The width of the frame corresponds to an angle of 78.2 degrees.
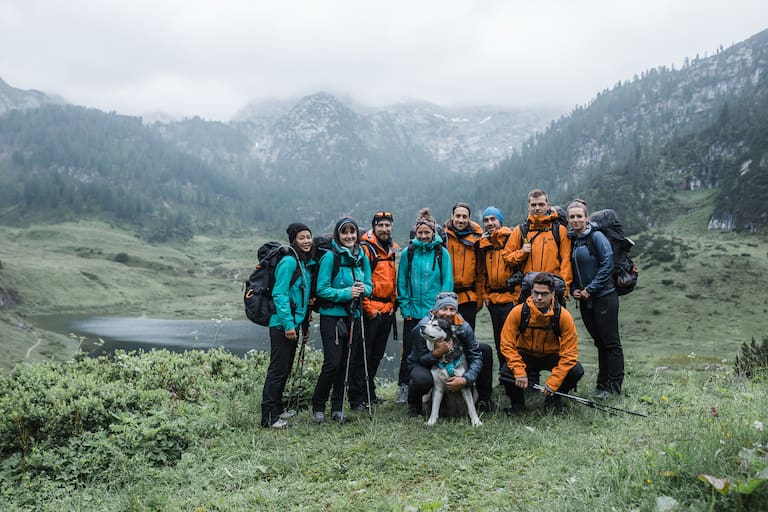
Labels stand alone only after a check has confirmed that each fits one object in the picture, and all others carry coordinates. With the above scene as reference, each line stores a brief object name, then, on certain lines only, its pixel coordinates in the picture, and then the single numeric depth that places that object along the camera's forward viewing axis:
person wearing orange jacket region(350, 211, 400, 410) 7.62
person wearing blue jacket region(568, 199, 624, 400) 7.14
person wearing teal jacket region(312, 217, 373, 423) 7.03
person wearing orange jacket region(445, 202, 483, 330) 7.91
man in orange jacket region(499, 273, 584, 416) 6.45
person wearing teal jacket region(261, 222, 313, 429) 6.80
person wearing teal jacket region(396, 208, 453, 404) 7.36
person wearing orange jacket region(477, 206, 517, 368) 7.62
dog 6.39
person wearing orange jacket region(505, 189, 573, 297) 7.27
